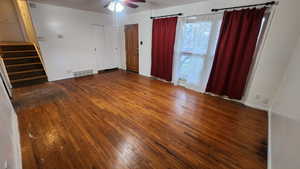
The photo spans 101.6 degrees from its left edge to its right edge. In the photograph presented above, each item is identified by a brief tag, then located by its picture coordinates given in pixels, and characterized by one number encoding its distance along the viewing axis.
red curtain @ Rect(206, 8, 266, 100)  2.42
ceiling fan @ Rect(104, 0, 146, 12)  2.63
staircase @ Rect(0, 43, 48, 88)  3.62
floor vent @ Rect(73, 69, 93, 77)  4.61
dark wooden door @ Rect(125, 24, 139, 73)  4.93
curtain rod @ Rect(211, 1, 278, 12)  2.15
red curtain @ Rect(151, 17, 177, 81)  3.70
